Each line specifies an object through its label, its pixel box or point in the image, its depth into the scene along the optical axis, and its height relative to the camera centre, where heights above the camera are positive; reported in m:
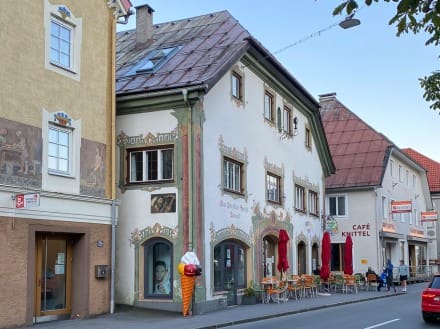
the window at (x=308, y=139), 31.84 +5.78
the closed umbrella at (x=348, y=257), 30.92 -0.20
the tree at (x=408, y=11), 6.14 +2.38
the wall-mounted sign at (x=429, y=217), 44.03 +2.47
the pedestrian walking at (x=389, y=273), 32.56 -1.05
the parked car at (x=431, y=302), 16.23 -1.29
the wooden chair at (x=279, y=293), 23.25 -1.46
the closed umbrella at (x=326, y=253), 29.31 -0.01
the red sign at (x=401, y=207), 38.03 +2.76
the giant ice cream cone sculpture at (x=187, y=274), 18.44 -0.57
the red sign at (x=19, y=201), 14.66 +1.27
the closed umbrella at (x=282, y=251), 24.55 +0.10
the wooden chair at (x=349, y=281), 30.08 -1.32
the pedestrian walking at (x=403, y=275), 32.72 -1.18
